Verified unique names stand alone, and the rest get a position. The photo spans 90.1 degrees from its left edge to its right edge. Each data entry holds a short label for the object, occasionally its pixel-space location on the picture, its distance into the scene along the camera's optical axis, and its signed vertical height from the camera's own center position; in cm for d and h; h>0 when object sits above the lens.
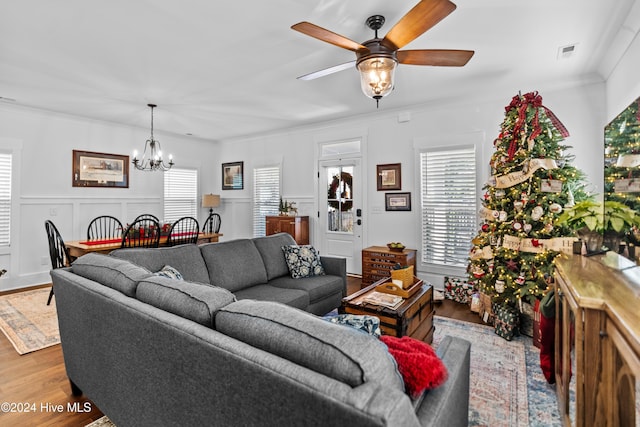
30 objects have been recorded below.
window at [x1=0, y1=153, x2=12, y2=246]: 460 +9
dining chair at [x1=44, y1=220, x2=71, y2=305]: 374 -55
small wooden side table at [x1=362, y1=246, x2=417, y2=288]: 434 -77
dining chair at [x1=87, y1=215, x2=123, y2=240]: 535 -41
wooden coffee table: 222 -79
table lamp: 673 +9
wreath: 545 +24
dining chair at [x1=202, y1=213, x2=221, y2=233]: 726 -43
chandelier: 606 +93
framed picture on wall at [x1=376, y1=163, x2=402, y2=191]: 491 +46
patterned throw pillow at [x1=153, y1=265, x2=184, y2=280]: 220 -47
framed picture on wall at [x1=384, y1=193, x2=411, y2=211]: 483 +7
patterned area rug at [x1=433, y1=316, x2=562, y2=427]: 193 -126
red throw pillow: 97 -51
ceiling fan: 194 +111
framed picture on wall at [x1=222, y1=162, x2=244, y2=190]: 700 +67
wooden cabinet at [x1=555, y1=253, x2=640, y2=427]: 106 -53
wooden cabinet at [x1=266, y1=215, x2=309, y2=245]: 565 -37
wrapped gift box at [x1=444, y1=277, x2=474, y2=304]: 408 -109
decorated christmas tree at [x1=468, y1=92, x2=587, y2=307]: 293 +5
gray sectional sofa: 82 -49
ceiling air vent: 293 +147
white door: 536 -7
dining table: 373 -49
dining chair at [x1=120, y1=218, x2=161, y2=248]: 399 -40
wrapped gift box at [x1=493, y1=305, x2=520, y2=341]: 299 -110
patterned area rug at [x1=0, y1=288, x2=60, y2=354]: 290 -123
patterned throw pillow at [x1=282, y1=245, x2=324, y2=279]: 339 -60
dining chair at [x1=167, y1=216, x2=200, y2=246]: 440 -46
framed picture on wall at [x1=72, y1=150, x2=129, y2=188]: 529 +62
